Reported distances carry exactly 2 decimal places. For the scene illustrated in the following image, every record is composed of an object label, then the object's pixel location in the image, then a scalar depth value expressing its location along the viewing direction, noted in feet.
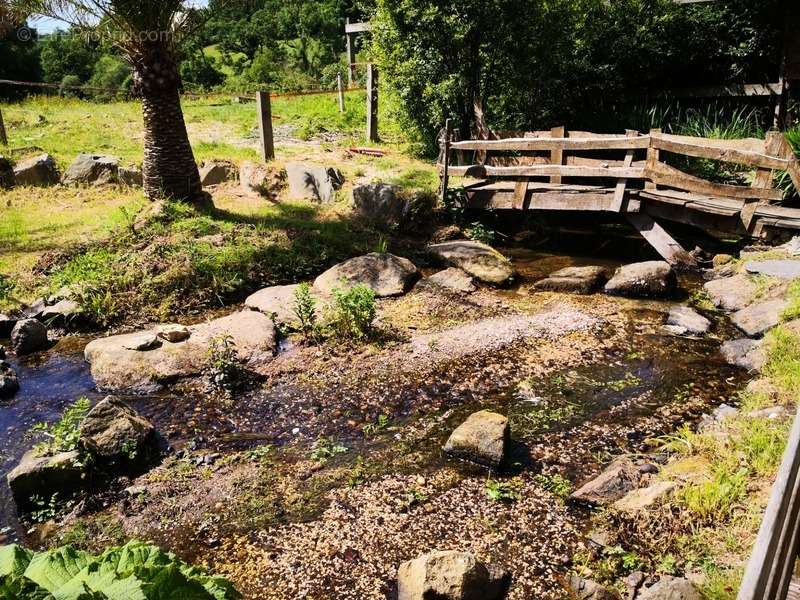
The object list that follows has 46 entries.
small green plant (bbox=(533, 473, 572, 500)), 16.08
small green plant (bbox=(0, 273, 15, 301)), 27.68
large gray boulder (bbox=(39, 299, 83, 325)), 26.43
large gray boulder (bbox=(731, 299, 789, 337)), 23.09
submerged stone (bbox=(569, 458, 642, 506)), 15.46
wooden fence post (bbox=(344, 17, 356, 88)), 65.47
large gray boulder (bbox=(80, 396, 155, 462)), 17.44
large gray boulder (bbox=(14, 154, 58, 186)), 39.04
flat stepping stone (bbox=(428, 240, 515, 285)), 31.24
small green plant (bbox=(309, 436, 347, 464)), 18.11
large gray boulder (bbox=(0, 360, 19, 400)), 21.65
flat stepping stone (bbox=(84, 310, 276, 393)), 22.30
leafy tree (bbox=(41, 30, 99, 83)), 105.81
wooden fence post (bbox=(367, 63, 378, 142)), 49.93
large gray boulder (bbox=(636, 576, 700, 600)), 11.40
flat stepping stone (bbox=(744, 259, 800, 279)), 25.73
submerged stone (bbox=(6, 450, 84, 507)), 16.12
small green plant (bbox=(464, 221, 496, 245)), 37.04
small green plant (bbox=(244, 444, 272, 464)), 18.13
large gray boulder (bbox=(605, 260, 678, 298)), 28.76
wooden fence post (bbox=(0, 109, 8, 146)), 44.73
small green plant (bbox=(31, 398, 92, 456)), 17.26
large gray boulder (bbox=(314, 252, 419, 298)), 29.43
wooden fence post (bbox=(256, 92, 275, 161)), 40.91
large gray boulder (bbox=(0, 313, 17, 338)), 26.11
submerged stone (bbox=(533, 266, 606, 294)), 29.76
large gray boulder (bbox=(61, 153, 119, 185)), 39.65
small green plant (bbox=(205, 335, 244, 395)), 21.81
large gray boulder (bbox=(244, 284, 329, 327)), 26.45
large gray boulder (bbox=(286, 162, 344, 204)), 39.27
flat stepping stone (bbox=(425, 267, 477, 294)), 30.07
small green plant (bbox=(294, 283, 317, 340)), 25.54
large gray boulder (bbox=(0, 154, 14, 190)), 38.56
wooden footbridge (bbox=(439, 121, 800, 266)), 28.84
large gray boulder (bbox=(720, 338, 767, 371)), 21.29
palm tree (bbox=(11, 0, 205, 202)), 30.86
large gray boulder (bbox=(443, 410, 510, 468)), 17.11
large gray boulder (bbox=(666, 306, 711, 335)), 24.98
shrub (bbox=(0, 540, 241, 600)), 7.16
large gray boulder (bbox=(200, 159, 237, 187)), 40.34
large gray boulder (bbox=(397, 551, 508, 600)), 12.34
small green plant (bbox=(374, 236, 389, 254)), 33.40
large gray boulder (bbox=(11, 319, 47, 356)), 24.49
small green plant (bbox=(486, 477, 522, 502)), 15.96
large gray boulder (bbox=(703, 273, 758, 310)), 26.27
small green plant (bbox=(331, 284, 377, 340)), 25.04
